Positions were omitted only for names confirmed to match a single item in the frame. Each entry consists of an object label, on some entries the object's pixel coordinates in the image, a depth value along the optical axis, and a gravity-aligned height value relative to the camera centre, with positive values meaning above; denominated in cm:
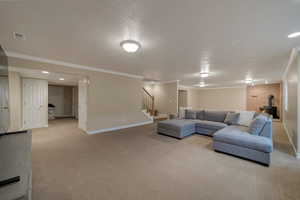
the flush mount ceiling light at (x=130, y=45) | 231 +104
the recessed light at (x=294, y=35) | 221 +122
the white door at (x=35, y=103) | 530 -23
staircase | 831 -21
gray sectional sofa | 268 -96
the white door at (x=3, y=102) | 223 -8
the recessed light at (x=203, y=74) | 555 +119
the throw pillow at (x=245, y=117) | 421 -62
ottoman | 425 -105
